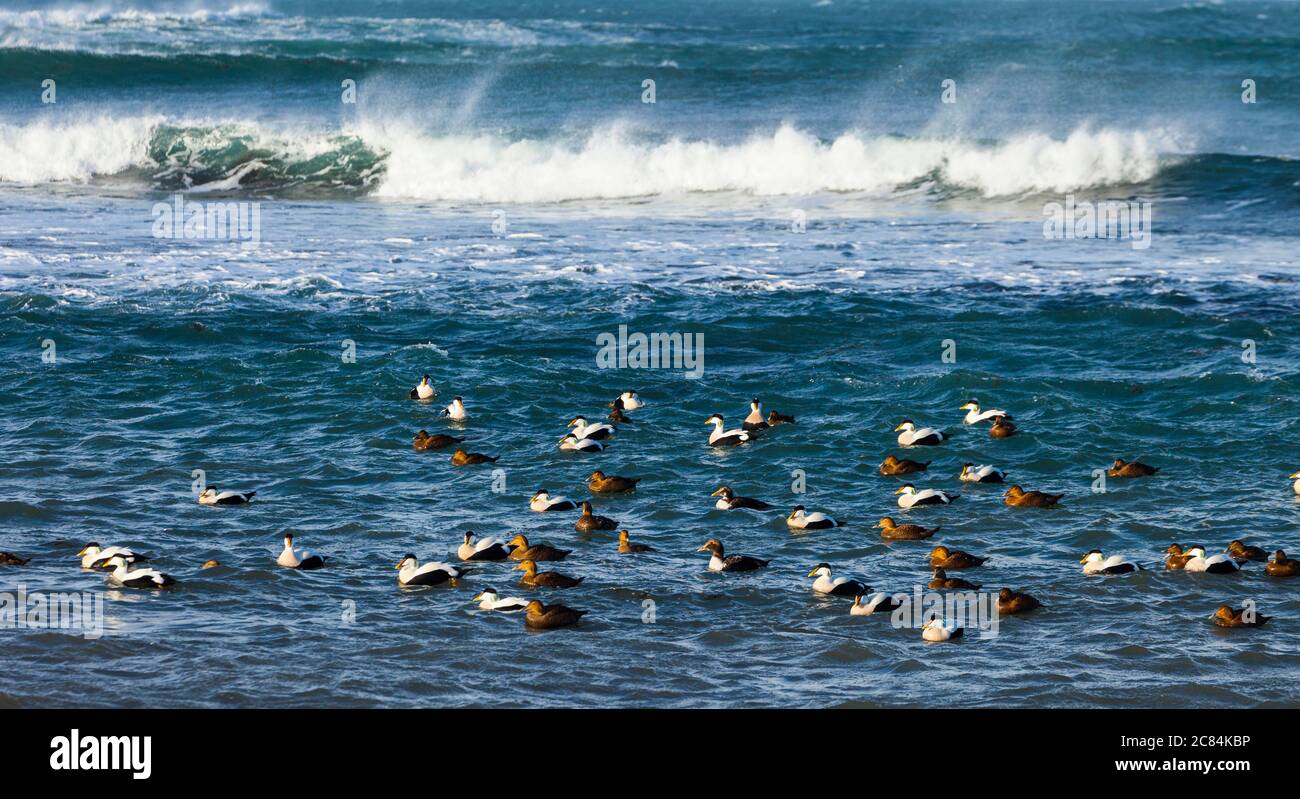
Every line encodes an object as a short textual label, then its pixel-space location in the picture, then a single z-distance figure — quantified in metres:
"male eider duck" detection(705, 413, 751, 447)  22.45
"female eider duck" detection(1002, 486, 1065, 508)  19.94
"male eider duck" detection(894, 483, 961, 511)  19.88
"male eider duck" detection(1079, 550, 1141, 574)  17.53
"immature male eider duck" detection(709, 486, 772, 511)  20.04
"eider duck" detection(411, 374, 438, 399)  24.48
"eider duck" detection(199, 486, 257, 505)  20.03
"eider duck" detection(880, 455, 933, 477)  21.08
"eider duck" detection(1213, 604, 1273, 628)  16.08
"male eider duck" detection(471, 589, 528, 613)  16.88
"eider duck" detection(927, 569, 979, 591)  17.16
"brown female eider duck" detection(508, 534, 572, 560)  18.27
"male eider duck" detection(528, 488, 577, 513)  20.12
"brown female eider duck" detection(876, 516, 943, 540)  18.94
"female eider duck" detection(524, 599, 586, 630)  16.34
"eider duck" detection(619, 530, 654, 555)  18.58
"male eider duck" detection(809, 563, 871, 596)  17.09
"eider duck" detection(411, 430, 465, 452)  22.41
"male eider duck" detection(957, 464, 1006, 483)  20.81
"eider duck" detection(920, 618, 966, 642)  15.93
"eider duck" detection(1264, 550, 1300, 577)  17.41
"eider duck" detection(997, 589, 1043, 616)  16.61
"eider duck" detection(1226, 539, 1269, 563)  17.75
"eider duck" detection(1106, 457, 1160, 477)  20.72
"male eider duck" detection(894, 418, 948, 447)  22.19
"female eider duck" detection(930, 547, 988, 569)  17.92
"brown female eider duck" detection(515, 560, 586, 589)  17.52
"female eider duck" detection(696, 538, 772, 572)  17.86
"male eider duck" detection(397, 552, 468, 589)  17.55
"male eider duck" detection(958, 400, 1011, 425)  23.11
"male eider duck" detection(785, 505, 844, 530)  19.34
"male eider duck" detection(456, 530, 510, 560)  18.36
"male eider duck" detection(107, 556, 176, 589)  17.22
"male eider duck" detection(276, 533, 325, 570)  17.92
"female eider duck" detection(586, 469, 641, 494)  20.75
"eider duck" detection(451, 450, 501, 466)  21.77
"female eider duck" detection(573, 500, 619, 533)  19.38
